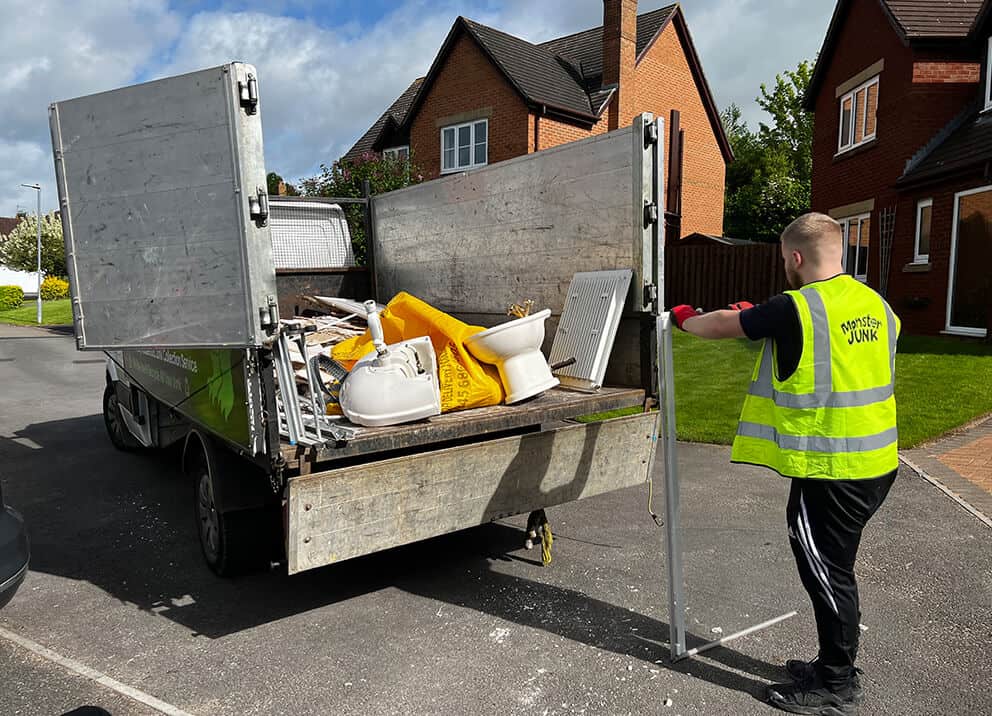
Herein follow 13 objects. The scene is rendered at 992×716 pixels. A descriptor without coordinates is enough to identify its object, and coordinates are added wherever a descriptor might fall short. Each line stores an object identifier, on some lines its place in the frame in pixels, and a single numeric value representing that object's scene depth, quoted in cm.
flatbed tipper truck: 312
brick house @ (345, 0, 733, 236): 2069
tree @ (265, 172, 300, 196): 3543
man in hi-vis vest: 285
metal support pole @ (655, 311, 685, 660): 329
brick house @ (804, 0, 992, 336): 1284
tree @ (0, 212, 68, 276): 4484
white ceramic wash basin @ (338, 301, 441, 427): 343
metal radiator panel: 418
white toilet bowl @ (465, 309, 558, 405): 382
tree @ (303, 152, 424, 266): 1537
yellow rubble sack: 384
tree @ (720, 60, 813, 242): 3359
